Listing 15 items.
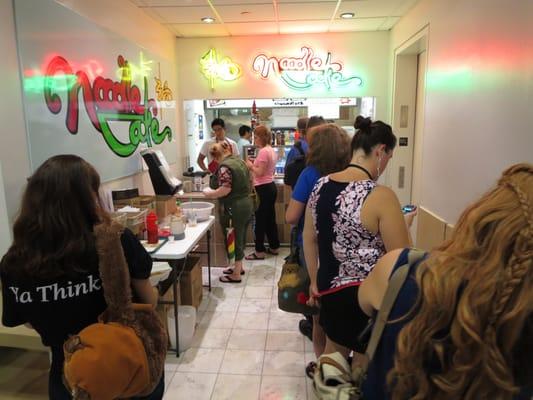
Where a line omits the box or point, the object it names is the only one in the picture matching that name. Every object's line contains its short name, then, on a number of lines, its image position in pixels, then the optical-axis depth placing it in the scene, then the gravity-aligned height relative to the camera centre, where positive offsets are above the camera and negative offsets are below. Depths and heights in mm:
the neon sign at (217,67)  5285 +858
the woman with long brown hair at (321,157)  2154 -153
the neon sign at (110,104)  2549 +222
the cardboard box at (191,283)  3281 -1294
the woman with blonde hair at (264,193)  4465 -748
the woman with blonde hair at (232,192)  3658 -587
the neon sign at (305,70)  5207 +799
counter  4238 -1133
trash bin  2795 -1421
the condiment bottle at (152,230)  2727 -686
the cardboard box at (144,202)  3078 -562
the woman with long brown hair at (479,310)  626 -303
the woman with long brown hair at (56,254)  1243 -392
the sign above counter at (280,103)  6066 +434
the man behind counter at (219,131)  4969 -10
